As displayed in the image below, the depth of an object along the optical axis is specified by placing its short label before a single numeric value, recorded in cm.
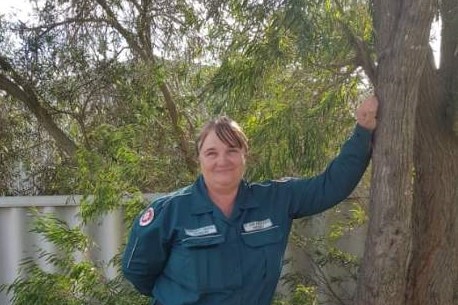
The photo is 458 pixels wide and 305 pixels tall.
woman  192
